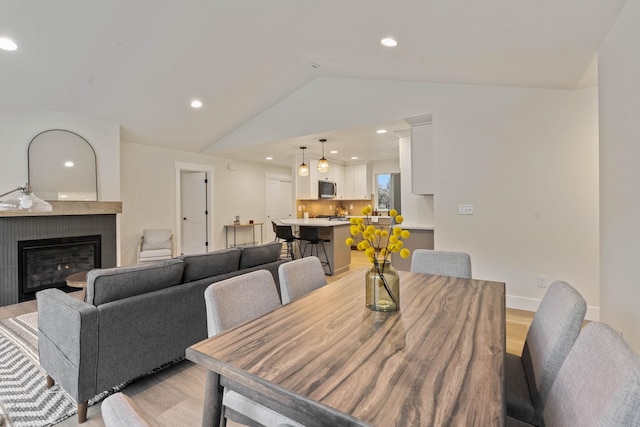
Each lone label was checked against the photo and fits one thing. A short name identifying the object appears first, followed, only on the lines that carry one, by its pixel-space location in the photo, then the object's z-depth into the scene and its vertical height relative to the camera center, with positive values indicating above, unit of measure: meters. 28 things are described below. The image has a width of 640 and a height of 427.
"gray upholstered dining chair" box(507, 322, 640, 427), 0.62 -0.41
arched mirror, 4.16 +0.68
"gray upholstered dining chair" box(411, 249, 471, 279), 2.26 -0.39
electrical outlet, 3.39 -0.77
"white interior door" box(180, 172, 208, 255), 6.86 +0.15
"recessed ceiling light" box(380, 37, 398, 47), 2.83 +1.56
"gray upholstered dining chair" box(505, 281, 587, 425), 1.12 -0.55
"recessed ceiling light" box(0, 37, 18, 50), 3.03 +1.69
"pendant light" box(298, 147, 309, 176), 6.04 +0.82
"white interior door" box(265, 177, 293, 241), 8.44 +0.35
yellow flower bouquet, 1.42 -0.29
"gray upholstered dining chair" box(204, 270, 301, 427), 1.20 -0.45
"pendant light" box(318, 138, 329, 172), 5.78 +0.86
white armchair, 5.43 -0.52
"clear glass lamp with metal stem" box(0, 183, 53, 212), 2.84 +0.12
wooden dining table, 0.75 -0.46
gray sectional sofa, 1.79 -0.70
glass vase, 1.42 -0.35
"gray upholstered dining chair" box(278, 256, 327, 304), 1.78 -0.39
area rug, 1.82 -1.14
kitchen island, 5.40 -0.48
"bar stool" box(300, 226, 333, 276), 5.24 -0.43
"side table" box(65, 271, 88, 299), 2.97 -0.65
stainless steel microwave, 7.54 +0.56
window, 8.00 +0.53
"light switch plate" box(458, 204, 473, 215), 3.70 +0.02
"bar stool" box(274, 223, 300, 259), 5.44 -0.35
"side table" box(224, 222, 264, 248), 7.22 -0.33
